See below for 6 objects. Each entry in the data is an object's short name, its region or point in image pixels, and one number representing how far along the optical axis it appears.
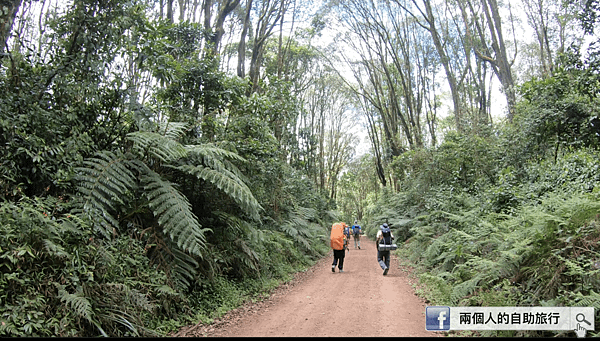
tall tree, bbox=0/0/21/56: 4.69
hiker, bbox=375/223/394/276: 9.86
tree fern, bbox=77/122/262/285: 4.84
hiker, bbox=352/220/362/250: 19.23
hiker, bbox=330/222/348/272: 10.01
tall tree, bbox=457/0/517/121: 12.04
